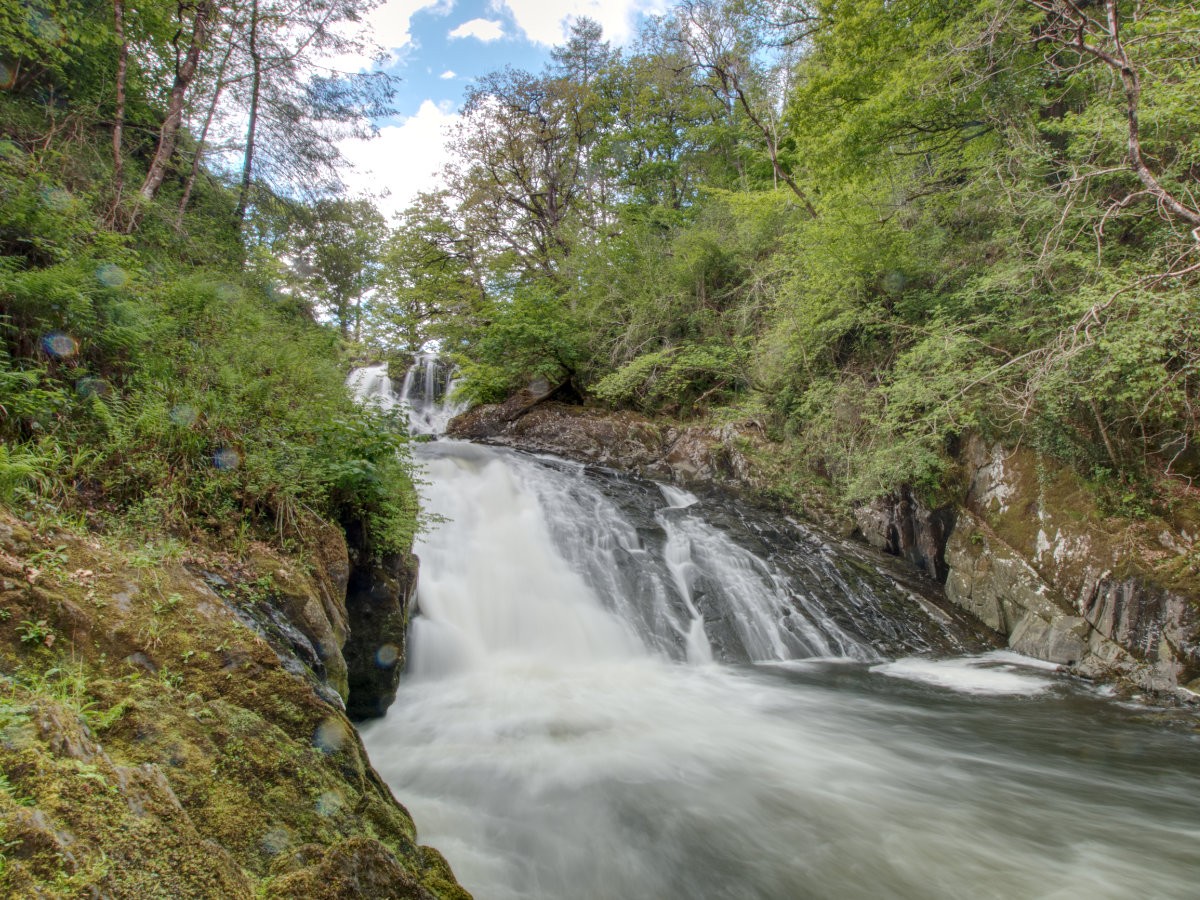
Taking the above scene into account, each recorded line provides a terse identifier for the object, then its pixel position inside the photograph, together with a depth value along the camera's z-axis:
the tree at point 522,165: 17.30
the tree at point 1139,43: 4.86
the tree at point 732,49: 13.20
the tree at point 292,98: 10.93
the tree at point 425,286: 15.12
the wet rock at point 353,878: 1.52
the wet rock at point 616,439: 12.47
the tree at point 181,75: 7.77
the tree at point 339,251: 13.77
